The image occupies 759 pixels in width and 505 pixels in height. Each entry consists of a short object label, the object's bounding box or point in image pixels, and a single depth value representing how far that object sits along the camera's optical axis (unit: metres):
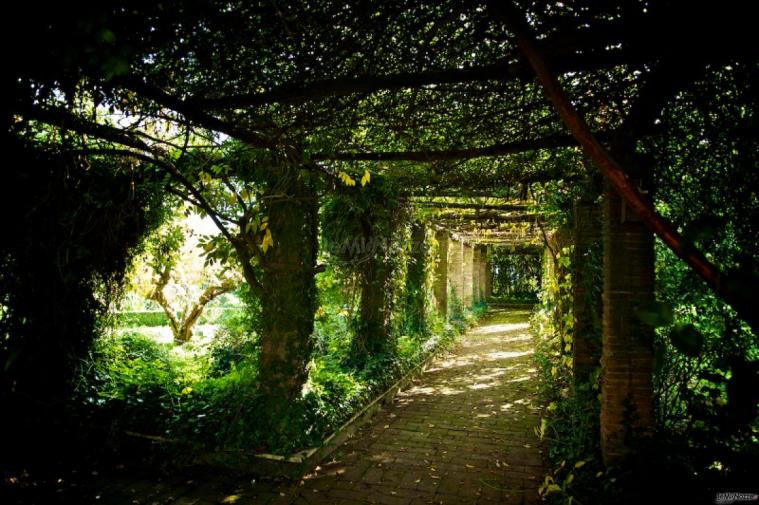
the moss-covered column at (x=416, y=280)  9.96
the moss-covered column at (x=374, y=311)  7.66
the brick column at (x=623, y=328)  3.27
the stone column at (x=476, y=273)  21.33
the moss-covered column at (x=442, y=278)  13.09
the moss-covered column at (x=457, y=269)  15.35
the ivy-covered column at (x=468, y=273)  17.83
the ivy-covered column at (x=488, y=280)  25.96
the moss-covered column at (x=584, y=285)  4.98
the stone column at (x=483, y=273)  23.10
